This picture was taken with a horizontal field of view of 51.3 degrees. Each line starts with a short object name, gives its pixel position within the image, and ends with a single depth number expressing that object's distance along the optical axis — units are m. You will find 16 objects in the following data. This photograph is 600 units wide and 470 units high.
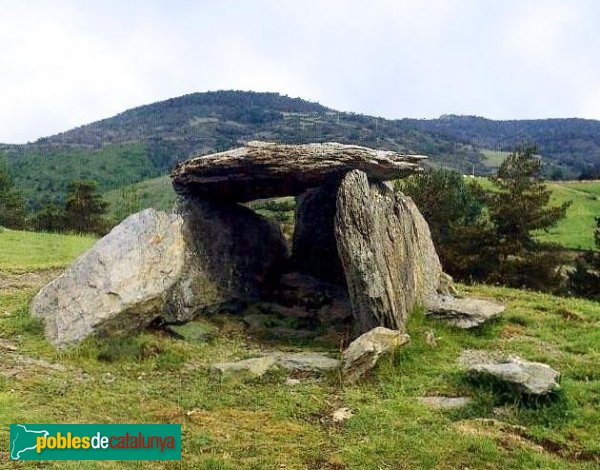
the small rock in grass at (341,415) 9.79
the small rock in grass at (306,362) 12.19
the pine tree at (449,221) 35.53
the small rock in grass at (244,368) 11.56
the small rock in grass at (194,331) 14.21
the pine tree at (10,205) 65.69
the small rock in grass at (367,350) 11.53
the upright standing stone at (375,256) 13.60
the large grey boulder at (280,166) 15.35
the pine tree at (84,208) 60.56
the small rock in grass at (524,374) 9.89
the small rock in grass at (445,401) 10.20
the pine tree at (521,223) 35.00
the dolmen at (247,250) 13.77
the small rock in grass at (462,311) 14.51
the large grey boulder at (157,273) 13.69
